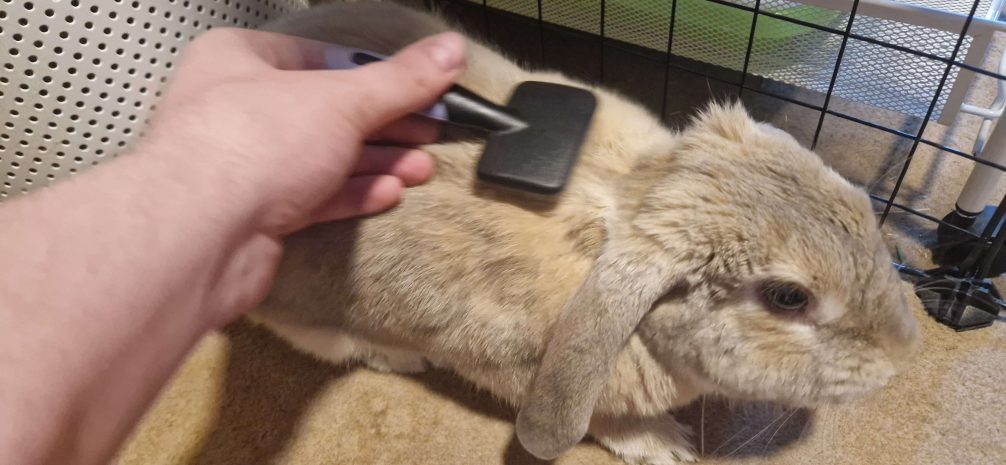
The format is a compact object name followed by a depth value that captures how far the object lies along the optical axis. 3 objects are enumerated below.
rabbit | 0.23
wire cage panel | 0.33
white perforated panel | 0.28
